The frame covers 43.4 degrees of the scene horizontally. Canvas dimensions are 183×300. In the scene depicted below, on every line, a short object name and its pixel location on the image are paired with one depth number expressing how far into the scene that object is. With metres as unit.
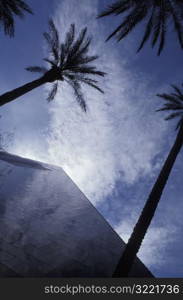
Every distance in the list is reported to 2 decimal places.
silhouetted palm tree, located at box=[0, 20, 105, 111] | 13.21
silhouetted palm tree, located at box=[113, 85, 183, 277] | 7.06
